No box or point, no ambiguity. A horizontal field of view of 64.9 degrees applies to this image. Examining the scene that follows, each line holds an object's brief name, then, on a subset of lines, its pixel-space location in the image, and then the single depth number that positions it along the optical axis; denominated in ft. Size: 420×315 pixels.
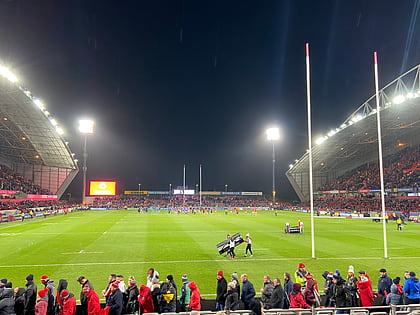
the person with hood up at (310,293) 29.17
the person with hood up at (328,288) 32.78
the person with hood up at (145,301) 28.04
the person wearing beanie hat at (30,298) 27.96
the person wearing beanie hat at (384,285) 33.91
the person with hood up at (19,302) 27.63
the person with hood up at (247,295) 29.63
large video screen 306.14
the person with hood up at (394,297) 30.42
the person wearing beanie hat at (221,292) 30.81
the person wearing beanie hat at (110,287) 28.83
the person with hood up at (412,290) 30.96
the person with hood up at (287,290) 32.50
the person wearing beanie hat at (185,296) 30.86
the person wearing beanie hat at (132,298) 29.07
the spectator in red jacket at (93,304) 26.48
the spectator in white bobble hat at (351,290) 30.83
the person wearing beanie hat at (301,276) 36.47
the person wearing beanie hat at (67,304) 26.71
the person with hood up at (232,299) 28.22
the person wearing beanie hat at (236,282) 29.52
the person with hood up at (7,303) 25.82
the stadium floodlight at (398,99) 147.64
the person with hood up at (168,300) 29.09
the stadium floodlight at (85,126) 230.07
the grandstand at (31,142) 156.55
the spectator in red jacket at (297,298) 28.96
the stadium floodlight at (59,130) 204.40
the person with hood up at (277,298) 29.43
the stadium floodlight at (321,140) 217.15
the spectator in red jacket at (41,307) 26.16
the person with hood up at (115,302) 27.22
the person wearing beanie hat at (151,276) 33.04
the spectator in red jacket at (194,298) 28.60
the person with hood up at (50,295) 28.27
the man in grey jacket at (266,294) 29.94
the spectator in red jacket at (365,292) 31.37
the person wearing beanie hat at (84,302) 28.01
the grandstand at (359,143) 165.81
